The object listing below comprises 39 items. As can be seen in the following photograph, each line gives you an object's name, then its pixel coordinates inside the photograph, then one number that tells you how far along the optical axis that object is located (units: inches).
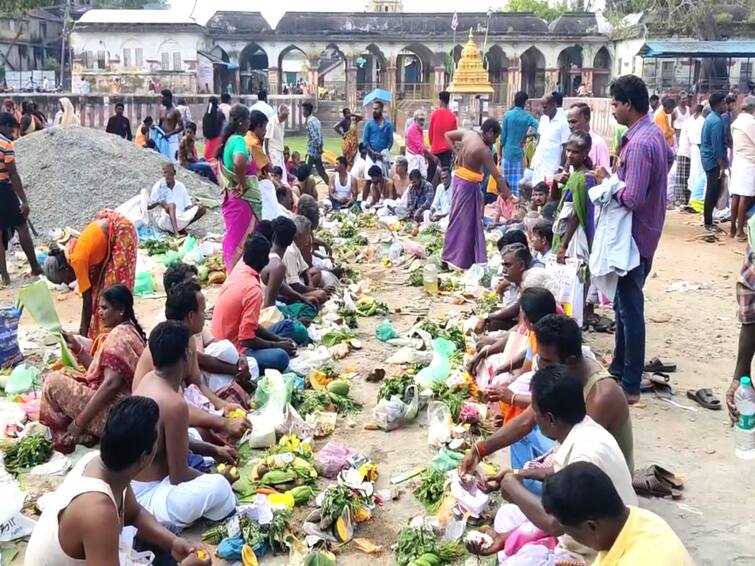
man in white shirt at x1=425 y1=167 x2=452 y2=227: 470.3
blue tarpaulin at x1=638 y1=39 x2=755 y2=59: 1018.1
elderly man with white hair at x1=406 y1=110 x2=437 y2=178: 516.7
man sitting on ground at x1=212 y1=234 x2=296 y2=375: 223.9
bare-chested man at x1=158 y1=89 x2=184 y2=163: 598.5
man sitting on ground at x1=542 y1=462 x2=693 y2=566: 92.9
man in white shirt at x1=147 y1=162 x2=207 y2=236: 436.1
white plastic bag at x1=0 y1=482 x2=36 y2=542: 155.7
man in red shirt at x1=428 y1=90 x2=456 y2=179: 518.0
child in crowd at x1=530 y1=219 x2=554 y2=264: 261.6
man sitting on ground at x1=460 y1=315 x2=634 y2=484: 136.9
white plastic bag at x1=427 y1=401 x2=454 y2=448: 196.1
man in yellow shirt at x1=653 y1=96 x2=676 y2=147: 548.7
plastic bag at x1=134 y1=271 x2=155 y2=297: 341.4
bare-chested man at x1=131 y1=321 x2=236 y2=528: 153.6
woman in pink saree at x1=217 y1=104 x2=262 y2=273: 295.6
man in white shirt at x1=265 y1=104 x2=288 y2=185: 470.0
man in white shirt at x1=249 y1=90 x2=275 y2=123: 463.2
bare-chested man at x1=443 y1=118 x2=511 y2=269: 327.3
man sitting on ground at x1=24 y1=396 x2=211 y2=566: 107.2
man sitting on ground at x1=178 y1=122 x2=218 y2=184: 562.6
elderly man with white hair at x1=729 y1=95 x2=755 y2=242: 379.6
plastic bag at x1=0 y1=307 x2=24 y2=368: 246.2
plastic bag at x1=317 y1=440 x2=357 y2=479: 182.5
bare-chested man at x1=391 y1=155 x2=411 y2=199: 506.0
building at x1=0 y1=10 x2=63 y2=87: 1581.0
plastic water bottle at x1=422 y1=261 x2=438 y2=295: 333.7
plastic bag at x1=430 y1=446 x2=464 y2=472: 180.6
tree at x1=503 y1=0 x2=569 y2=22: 1740.8
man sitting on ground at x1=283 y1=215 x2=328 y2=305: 293.5
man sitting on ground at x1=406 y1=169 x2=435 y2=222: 481.4
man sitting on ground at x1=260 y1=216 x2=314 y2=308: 257.3
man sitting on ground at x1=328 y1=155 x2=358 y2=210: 530.9
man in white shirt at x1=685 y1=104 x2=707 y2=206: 501.0
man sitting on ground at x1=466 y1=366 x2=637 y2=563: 119.2
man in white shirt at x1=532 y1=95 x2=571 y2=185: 409.7
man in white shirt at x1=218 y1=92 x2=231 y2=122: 588.1
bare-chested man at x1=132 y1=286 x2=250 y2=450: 179.6
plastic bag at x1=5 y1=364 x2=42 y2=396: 229.5
